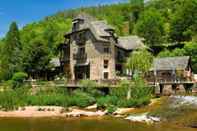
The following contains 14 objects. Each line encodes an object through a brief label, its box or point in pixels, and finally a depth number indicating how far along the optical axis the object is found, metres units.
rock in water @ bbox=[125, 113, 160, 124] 29.87
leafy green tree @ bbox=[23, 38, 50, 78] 48.47
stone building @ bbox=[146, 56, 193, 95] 40.47
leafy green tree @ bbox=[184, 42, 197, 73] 51.88
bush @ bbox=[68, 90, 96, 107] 37.69
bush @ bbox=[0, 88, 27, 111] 37.58
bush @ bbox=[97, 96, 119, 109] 35.68
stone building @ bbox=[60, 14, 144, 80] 48.74
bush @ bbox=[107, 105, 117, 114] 33.68
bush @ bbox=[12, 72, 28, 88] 47.26
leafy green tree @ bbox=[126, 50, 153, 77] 46.67
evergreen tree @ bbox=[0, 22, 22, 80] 51.80
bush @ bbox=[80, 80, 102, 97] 39.92
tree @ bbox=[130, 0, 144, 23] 99.56
